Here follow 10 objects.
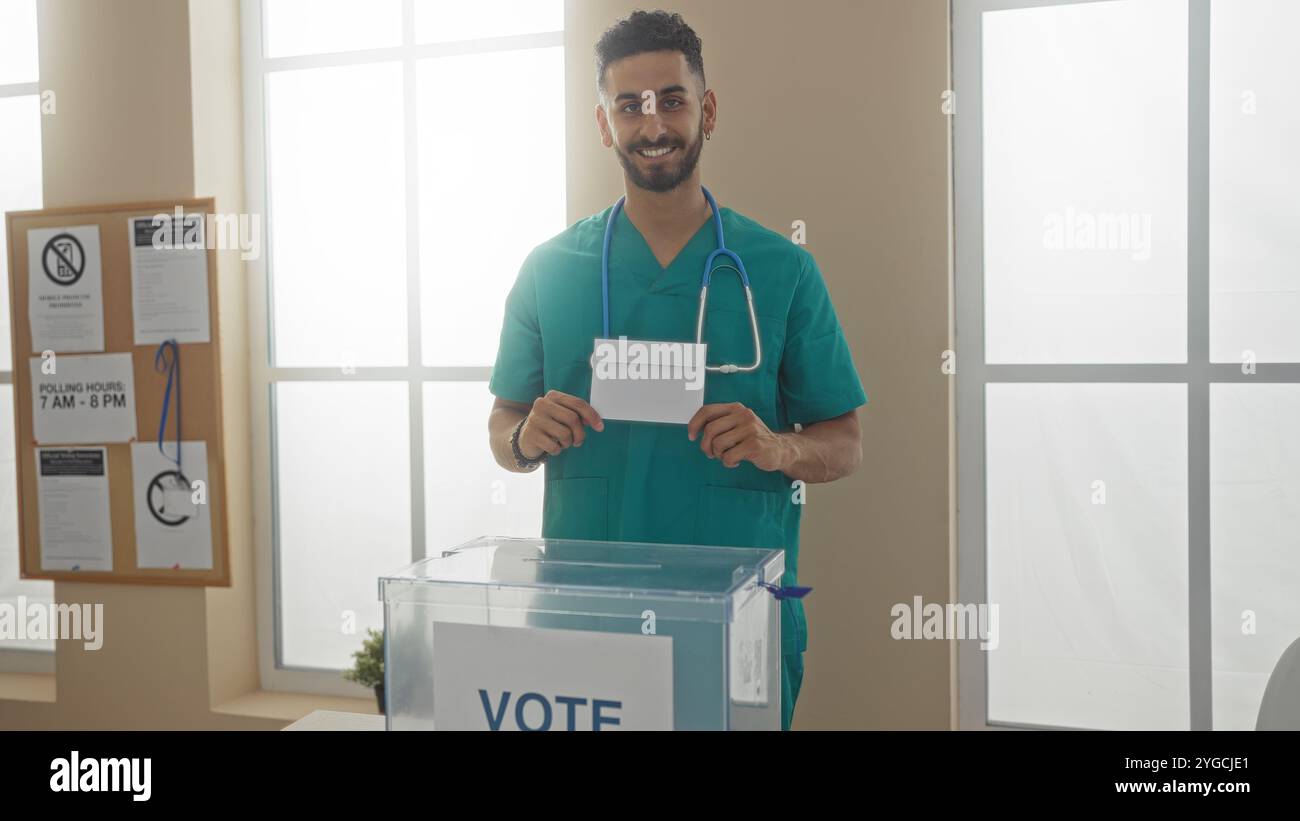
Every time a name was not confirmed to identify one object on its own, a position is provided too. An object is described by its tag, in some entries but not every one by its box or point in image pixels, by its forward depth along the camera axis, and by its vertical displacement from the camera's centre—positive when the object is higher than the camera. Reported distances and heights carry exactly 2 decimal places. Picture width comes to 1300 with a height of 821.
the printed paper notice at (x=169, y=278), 2.76 +0.27
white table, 1.29 -0.46
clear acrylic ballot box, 0.78 -0.23
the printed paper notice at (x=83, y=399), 2.83 -0.07
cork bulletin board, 2.78 -0.11
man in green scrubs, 1.67 +0.05
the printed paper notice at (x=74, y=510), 2.86 -0.39
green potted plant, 2.57 -0.77
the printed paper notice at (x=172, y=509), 2.79 -0.38
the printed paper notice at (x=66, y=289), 2.82 +0.25
